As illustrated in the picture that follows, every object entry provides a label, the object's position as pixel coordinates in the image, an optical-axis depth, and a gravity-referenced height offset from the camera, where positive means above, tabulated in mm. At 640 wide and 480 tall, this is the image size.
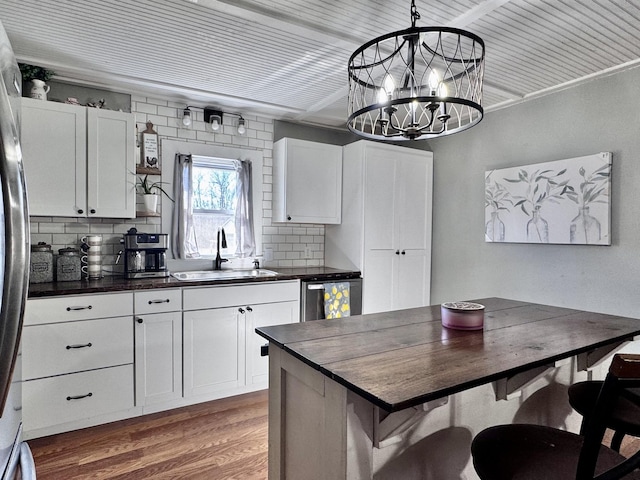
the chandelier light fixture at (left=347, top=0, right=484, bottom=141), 1350 +621
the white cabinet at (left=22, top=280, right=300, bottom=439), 2299 -795
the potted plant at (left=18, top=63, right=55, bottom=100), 2539 +1058
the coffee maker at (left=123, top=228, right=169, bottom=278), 2826 -151
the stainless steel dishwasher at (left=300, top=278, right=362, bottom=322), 3203 -543
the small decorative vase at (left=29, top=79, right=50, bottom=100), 2541 +986
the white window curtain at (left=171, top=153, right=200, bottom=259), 3250 +254
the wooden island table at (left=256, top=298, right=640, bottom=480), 1177 -509
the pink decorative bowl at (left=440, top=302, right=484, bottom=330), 1652 -360
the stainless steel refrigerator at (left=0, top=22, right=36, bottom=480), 699 -19
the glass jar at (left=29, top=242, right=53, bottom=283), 2514 -201
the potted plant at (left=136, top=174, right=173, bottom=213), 3021 +351
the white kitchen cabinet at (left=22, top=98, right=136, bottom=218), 2484 +525
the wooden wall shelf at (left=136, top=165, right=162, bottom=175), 3064 +535
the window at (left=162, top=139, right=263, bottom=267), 3252 +319
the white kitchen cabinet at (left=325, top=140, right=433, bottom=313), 3535 +104
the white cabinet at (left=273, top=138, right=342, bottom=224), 3492 +523
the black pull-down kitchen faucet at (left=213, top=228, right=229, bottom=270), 3434 -201
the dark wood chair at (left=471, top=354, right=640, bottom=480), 892 -681
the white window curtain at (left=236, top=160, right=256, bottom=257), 3551 +243
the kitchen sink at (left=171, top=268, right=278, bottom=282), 2902 -333
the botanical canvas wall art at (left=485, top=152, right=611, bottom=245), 2664 +280
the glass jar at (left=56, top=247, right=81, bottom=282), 2635 -224
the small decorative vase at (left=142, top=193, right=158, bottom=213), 3018 +268
